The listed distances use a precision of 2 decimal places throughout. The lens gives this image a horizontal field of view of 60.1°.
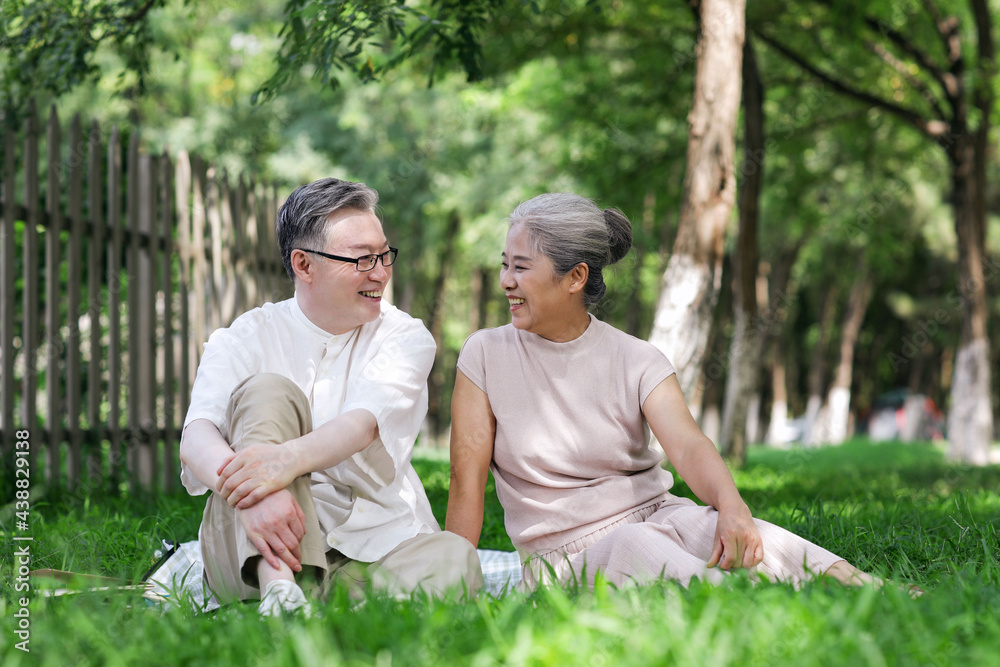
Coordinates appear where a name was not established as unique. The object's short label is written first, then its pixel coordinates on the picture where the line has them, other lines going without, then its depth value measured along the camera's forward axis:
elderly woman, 2.99
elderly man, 2.42
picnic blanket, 2.56
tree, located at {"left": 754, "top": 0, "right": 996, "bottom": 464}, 10.34
